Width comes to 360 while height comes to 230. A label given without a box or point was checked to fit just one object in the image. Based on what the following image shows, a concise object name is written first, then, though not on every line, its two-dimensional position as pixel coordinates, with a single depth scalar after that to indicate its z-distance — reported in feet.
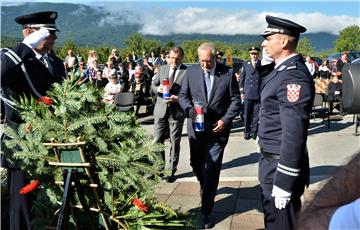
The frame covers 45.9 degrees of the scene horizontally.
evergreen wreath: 9.54
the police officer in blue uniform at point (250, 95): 30.45
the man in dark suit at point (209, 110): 15.31
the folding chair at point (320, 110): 33.68
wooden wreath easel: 8.91
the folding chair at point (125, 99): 34.73
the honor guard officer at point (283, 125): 10.04
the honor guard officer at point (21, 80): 11.74
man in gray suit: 20.08
